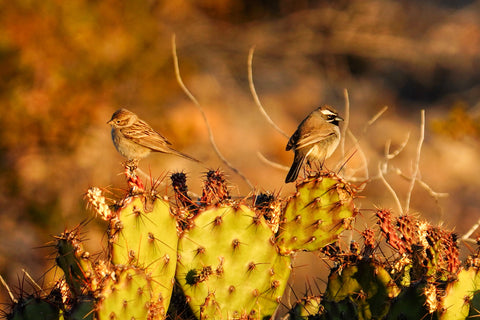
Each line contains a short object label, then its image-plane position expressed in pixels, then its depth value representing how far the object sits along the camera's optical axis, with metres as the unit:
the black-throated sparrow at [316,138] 11.71
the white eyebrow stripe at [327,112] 12.08
